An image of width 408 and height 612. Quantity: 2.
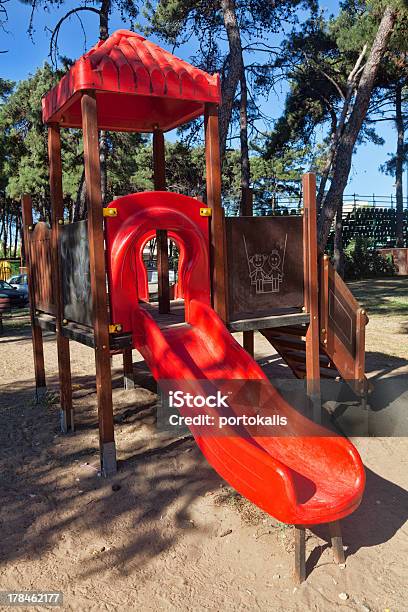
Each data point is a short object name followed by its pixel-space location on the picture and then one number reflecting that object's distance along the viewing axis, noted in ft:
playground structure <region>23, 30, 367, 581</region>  12.48
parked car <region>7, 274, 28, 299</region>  69.44
